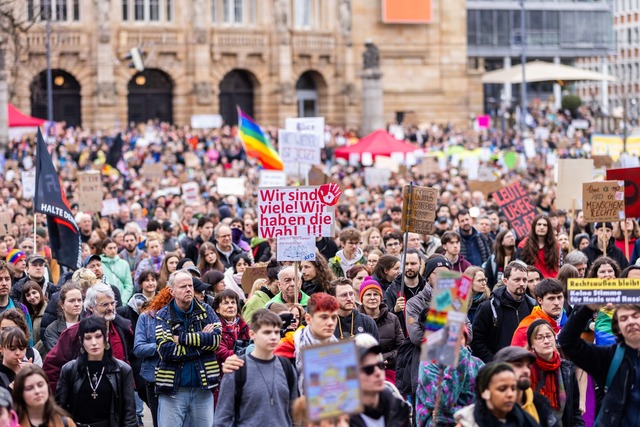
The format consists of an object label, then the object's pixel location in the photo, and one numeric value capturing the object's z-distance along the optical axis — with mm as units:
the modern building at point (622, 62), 108812
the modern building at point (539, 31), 81938
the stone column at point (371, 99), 57938
